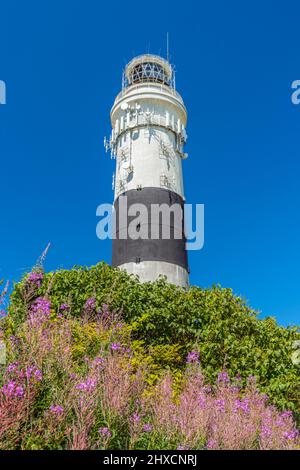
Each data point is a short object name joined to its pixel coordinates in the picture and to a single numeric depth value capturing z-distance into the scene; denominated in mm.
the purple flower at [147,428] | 5650
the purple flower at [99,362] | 6881
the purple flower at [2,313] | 6762
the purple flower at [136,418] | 5280
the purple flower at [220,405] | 7336
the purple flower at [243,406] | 7910
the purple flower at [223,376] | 11199
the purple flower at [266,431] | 6555
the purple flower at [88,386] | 5269
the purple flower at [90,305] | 12181
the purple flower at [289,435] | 7116
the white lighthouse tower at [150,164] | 24312
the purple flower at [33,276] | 9591
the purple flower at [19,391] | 4846
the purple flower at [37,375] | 5324
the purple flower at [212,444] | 5559
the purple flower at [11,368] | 5416
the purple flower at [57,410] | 5020
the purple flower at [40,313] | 7258
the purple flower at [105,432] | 4930
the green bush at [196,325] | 14000
